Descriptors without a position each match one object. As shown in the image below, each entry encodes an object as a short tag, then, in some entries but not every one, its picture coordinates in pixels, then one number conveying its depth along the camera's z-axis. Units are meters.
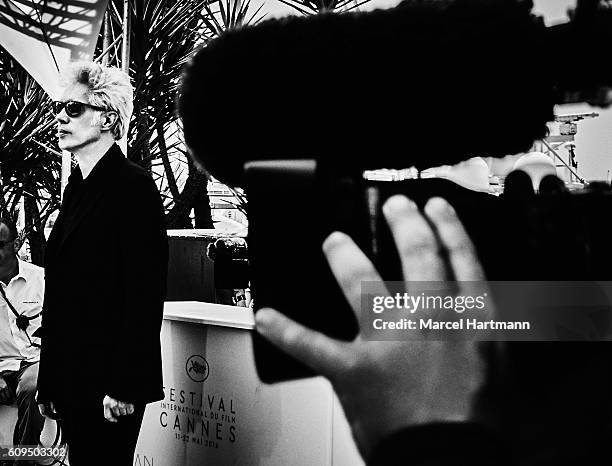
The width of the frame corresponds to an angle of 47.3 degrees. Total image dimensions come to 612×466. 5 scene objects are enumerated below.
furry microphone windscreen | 1.15
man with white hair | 1.97
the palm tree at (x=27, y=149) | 4.05
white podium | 1.96
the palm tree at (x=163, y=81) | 3.15
